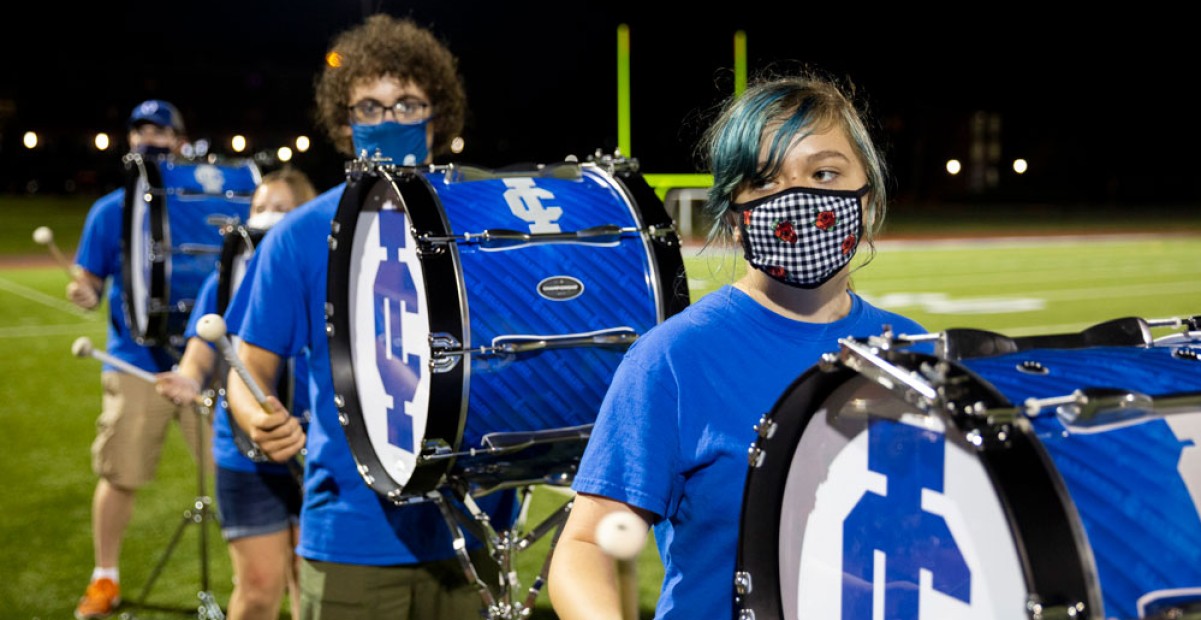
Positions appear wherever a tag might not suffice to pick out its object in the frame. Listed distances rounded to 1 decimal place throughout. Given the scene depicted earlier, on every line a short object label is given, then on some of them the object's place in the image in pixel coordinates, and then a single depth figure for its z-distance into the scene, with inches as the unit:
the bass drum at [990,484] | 47.8
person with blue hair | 67.9
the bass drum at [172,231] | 214.2
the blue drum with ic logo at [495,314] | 98.3
